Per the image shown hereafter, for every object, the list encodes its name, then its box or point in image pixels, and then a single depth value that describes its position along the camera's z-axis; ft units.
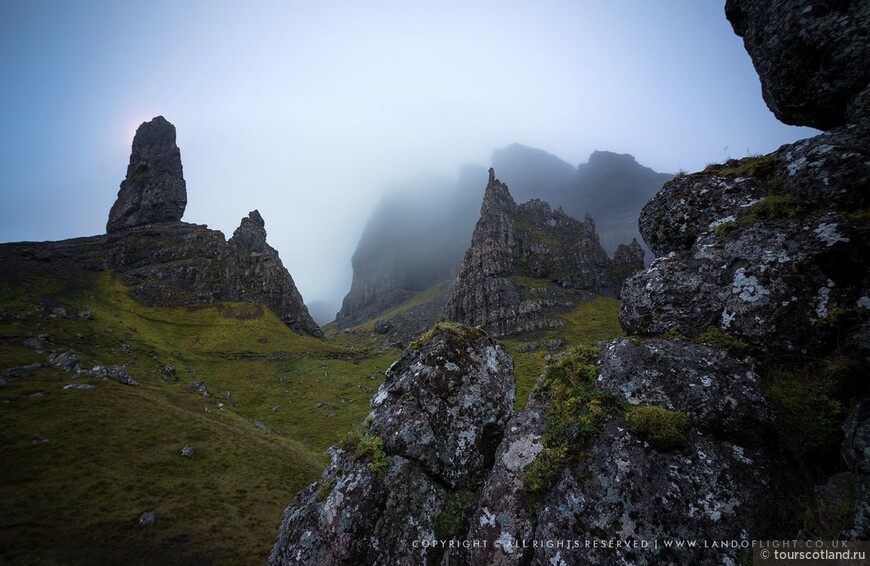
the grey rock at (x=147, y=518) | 71.00
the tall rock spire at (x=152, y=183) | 424.46
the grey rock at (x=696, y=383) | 25.49
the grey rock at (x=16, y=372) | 113.08
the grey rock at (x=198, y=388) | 161.05
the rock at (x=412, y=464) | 31.04
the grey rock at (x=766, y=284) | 25.43
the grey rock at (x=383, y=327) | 605.31
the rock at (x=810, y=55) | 31.71
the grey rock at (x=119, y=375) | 133.80
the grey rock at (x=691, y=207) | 35.35
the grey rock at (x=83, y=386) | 115.65
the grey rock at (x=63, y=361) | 131.23
